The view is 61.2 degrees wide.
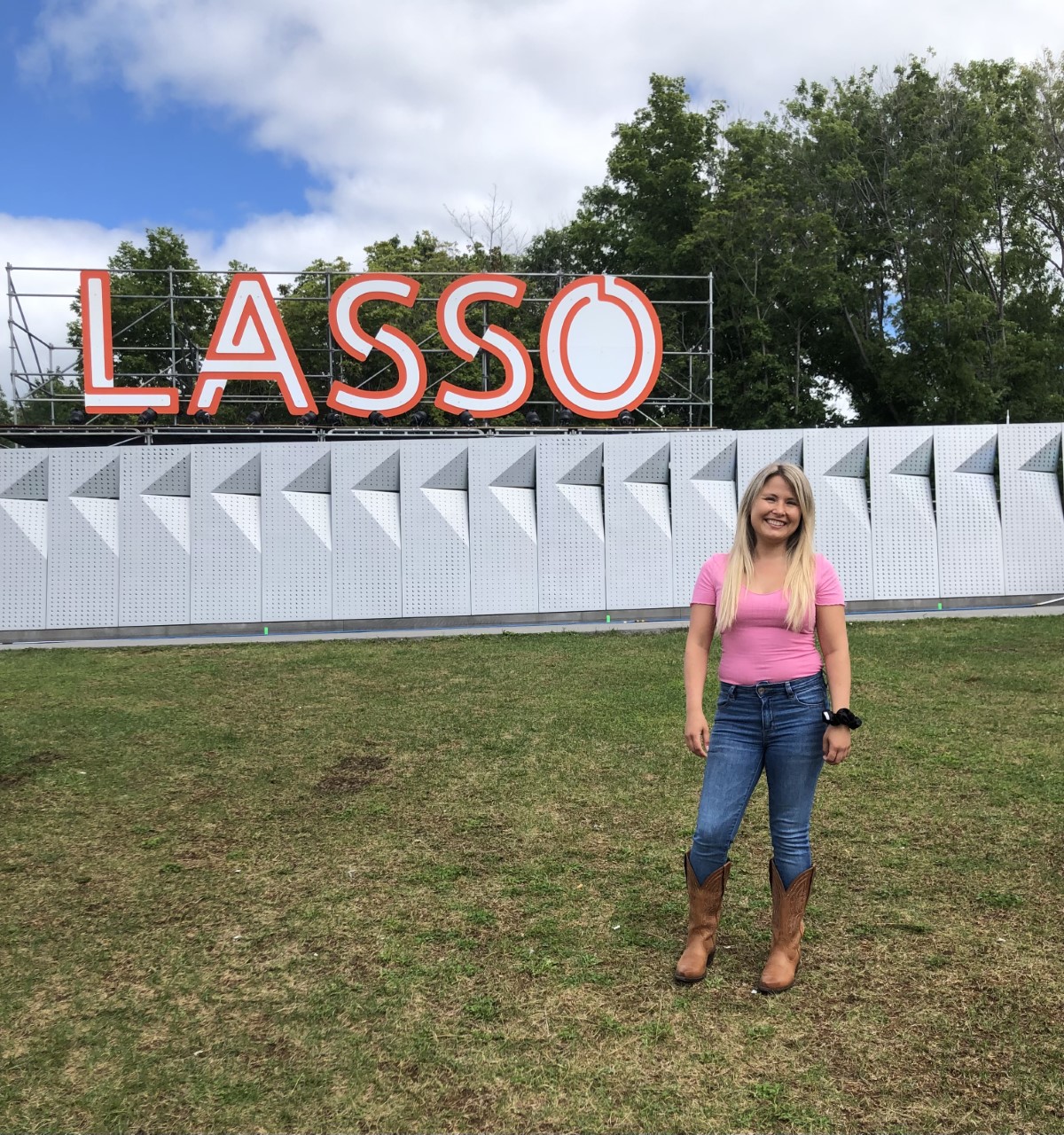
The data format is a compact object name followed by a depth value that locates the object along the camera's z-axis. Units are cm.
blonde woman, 292
